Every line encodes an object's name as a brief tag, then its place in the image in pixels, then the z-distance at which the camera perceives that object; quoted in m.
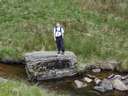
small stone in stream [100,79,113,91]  20.86
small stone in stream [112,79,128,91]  21.00
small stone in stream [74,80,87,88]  21.42
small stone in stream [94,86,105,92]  20.69
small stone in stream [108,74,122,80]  22.33
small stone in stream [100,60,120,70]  24.01
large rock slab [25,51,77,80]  22.31
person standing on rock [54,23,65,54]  22.72
